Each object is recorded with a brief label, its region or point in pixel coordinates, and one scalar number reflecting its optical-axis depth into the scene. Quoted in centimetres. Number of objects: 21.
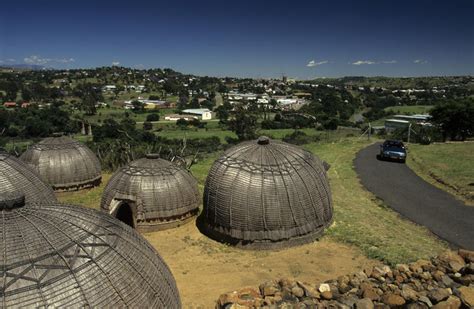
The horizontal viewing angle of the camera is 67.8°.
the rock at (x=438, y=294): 1016
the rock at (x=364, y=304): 986
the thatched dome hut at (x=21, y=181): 1423
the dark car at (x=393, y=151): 3362
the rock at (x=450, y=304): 960
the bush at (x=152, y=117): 9476
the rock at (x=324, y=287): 1105
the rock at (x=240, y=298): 1055
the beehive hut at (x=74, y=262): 590
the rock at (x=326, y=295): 1076
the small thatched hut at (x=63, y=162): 2386
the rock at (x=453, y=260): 1211
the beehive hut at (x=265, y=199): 1547
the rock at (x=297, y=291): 1086
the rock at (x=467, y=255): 1264
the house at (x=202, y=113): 10356
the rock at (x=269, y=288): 1101
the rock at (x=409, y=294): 1040
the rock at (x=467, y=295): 996
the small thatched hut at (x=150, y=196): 1778
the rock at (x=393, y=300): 1010
